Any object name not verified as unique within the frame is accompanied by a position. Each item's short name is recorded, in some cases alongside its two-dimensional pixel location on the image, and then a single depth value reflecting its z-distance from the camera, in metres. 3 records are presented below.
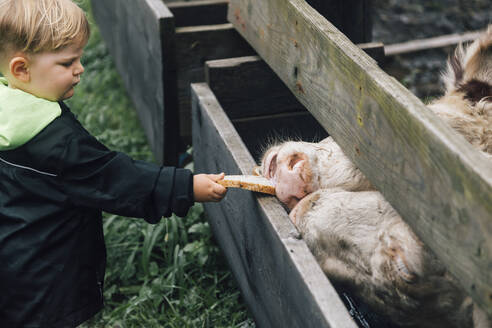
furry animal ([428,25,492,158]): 2.30
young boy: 2.17
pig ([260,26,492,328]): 1.89
